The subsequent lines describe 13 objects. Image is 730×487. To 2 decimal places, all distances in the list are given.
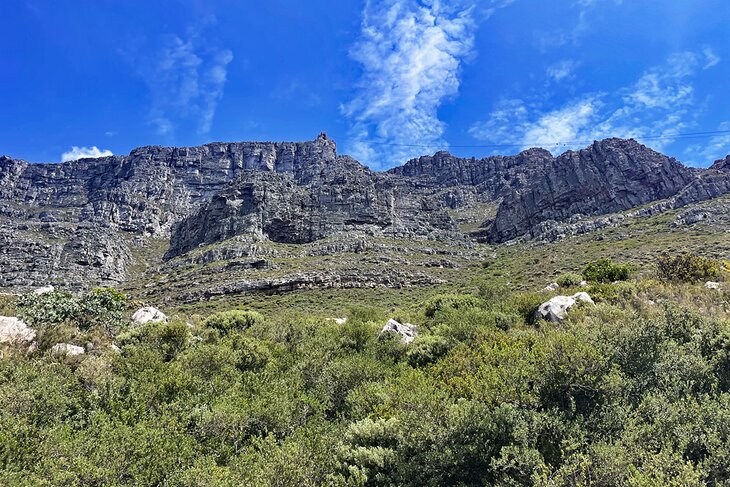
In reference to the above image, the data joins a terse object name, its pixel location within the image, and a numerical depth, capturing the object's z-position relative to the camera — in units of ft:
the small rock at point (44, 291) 97.46
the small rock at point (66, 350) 56.26
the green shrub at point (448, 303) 103.01
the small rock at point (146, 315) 98.28
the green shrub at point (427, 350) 64.34
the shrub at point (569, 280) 109.50
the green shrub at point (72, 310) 79.66
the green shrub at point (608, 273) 112.78
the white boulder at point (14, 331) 60.64
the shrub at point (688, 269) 86.02
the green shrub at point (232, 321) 101.35
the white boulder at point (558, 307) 69.36
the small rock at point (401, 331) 78.02
